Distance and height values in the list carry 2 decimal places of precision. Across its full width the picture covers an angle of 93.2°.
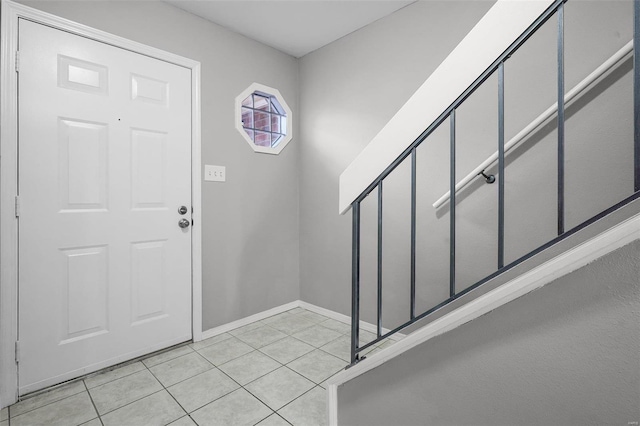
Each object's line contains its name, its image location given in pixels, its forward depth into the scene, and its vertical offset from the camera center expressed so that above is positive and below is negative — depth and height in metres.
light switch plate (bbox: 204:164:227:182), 2.36 +0.29
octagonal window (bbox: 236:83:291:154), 2.60 +0.84
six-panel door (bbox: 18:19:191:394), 1.67 +0.03
